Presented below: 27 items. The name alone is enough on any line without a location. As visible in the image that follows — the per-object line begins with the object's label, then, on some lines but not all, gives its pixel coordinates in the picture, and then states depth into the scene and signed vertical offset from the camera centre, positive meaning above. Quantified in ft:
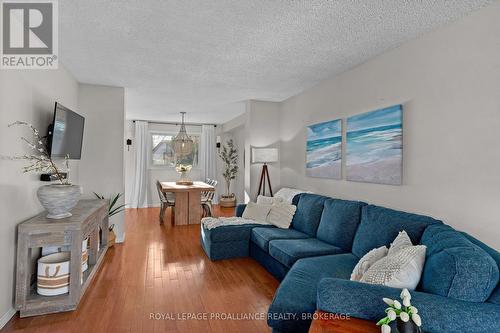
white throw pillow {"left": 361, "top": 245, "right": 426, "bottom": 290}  4.74 -1.90
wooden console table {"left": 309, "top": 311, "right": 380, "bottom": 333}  3.99 -2.46
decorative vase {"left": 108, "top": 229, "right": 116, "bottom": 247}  12.84 -3.66
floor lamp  15.02 +0.37
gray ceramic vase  7.72 -1.06
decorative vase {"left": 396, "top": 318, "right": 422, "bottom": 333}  3.43 -2.08
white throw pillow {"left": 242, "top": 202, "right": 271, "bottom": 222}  12.73 -2.28
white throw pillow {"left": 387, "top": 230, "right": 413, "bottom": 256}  5.85 -1.76
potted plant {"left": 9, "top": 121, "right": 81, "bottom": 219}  7.70 -0.87
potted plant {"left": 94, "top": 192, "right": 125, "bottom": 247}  12.94 -2.32
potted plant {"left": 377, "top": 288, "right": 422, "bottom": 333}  3.43 -1.97
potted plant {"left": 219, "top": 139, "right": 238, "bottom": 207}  25.41 -0.23
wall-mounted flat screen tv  8.87 +1.07
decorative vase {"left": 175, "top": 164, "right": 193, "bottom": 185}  22.45 -0.42
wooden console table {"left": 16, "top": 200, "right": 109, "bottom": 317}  7.18 -2.58
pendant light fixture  22.30 +1.63
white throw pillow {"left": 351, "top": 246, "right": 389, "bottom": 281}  5.95 -2.20
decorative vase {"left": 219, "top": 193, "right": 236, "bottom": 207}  25.23 -3.45
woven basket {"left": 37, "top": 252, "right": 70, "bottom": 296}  7.59 -3.32
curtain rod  25.36 +4.01
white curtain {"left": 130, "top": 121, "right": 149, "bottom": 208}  24.63 -0.41
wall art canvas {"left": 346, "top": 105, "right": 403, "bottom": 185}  8.63 +0.72
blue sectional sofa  4.07 -2.18
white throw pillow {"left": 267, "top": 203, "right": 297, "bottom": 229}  11.94 -2.28
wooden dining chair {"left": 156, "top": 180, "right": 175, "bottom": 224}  18.38 -2.67
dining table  18.08 -2.70
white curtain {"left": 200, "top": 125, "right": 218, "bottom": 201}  26.96 +1.26
